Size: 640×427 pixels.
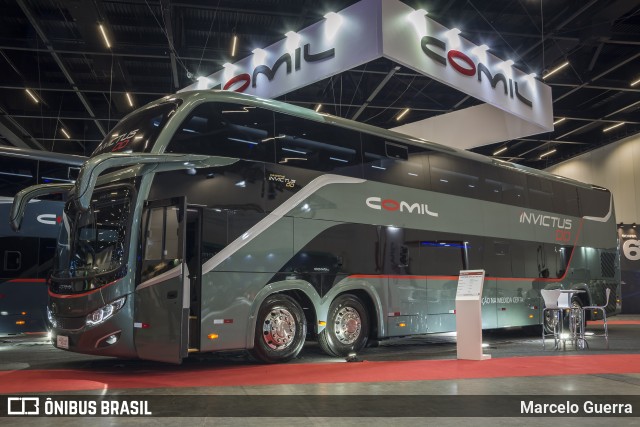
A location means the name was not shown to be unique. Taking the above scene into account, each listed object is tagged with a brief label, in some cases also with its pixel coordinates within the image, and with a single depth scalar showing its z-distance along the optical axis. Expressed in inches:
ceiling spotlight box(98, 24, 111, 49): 518.0
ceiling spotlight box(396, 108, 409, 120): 755.4
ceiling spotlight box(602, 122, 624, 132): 887.9
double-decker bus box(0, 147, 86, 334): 457.1
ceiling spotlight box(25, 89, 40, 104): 711.1
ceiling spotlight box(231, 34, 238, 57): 553.8
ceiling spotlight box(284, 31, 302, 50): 372.5
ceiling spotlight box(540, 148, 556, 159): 1030.8
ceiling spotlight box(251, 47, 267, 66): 398.9
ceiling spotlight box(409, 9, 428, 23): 339.0
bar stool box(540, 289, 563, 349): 413.7
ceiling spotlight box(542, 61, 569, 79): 596.5
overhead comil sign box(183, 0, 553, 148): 327.3
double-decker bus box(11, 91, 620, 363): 275.1
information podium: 344.2
